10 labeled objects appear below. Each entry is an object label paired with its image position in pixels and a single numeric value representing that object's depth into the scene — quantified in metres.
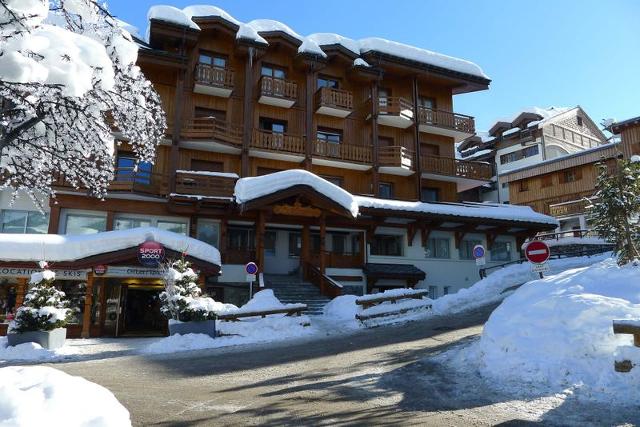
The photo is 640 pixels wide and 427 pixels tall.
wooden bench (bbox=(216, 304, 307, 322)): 14.55
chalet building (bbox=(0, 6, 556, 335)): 21.23
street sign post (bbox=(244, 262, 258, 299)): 16.99
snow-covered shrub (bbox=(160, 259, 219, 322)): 13.78
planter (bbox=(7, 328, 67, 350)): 12.55
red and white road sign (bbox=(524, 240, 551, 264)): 10.68
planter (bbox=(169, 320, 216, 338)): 13.70
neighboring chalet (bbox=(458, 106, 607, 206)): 46.97
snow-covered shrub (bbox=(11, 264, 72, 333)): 12.69
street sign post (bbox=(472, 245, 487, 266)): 18.44
